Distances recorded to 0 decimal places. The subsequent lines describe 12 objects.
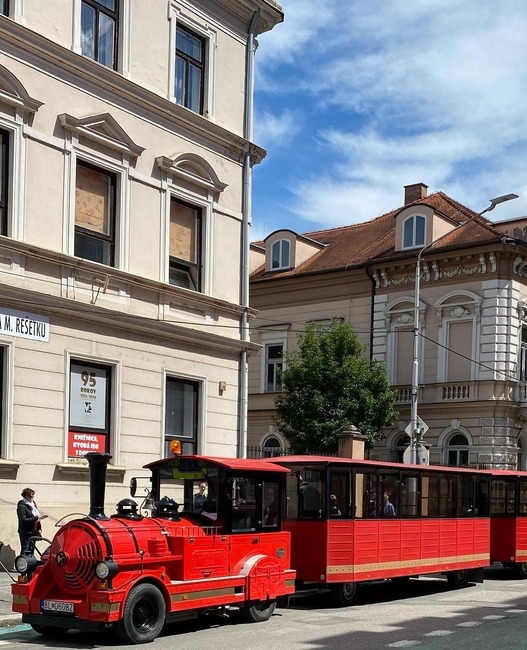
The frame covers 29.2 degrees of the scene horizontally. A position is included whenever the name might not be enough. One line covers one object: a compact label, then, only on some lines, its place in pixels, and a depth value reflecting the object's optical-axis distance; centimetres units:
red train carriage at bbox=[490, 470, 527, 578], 2144
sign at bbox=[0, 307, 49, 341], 1641
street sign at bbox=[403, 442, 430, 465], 2556
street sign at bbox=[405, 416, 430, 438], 2606
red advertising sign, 1786
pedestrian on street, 1531
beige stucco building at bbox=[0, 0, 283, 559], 1686
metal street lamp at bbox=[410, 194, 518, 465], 2566
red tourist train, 1123
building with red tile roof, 3344
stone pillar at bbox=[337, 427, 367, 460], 2580
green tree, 3228
